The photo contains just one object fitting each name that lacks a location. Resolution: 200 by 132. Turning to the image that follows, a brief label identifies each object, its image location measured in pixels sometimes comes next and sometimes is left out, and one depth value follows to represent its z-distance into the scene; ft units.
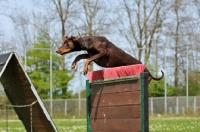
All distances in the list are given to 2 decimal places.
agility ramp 39.53
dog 34.32
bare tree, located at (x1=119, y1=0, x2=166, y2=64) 230.20
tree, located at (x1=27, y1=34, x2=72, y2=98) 213.23
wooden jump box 30.45
